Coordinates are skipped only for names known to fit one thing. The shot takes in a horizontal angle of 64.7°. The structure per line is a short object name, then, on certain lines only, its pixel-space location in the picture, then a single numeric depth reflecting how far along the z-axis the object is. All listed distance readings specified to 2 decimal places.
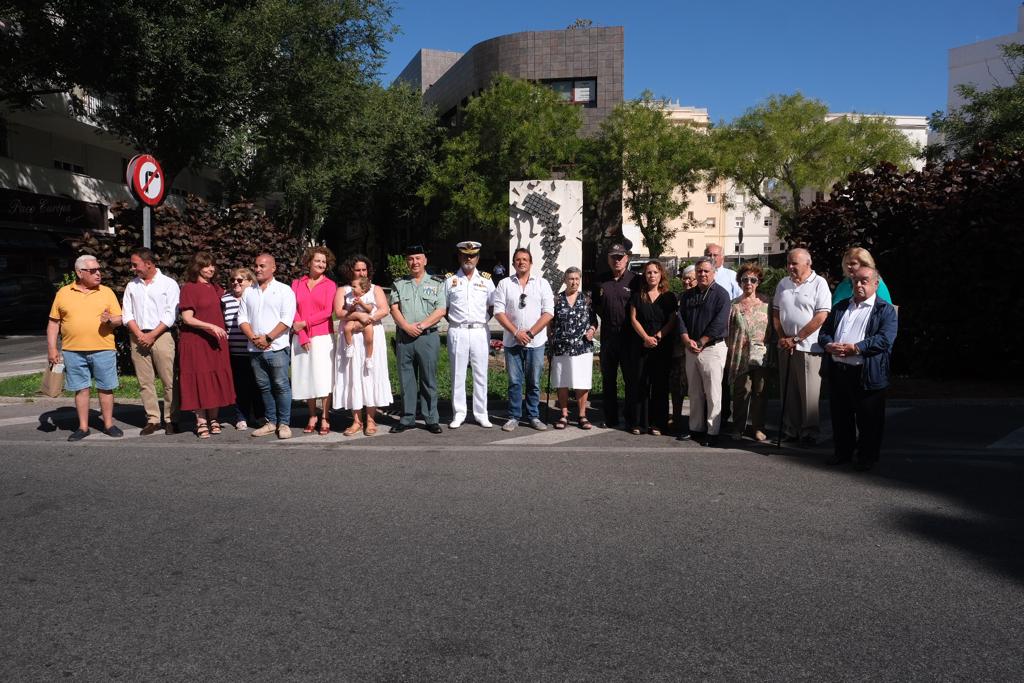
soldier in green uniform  8.37
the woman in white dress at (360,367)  8.16
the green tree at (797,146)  43.00
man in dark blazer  6.57
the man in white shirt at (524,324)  8.67
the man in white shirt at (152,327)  8.18
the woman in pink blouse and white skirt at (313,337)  8.22
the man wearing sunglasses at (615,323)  8.46
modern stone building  42.47
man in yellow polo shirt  7.97
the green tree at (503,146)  37.56
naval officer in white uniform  8.60
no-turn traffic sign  9.80
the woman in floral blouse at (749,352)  7.88
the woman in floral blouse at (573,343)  8.60
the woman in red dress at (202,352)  8.12
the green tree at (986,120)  27.59
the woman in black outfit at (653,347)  8.22
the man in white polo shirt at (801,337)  7.46
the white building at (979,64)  73.00
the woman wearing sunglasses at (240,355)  8.43
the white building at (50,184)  27.44
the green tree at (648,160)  38.59
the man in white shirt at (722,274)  8.67
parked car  20.78
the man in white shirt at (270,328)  8.09
